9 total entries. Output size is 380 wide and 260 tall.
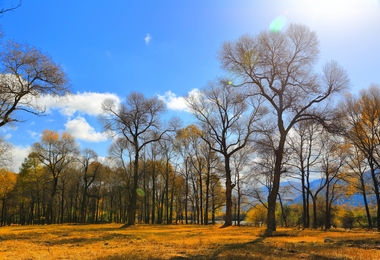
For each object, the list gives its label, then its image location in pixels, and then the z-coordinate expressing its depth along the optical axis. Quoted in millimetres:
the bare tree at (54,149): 46719
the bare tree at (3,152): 30478
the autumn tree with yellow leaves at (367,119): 27188
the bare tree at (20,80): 15688
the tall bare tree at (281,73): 19453
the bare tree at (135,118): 29300
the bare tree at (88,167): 50562
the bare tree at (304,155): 34469
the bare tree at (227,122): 27812
